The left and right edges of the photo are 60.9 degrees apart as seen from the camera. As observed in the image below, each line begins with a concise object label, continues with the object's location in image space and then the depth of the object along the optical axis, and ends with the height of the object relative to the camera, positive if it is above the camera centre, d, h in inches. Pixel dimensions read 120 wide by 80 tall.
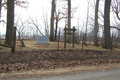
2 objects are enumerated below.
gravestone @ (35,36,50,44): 630.5 +5.7
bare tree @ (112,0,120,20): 807.1 +251.8
